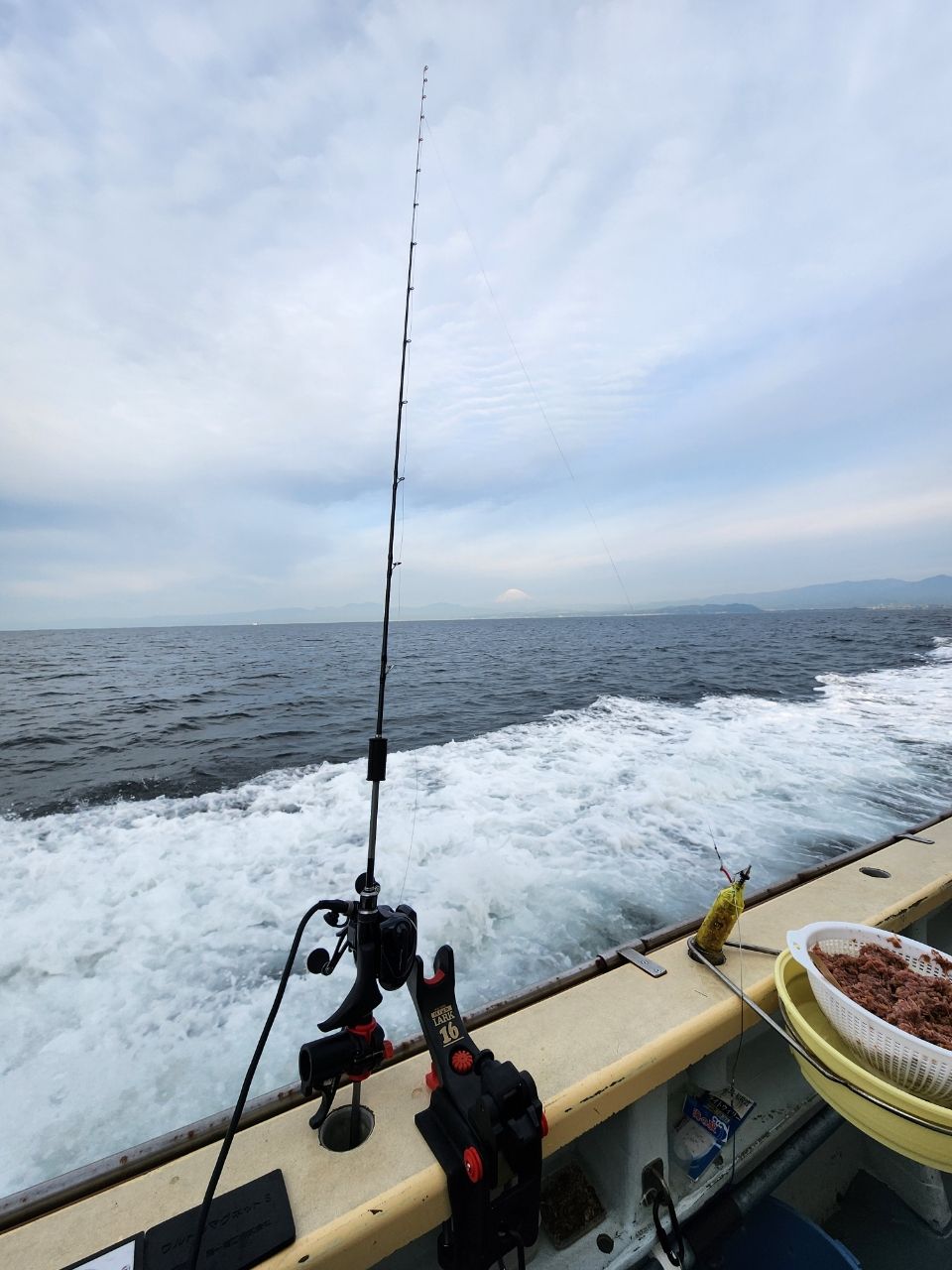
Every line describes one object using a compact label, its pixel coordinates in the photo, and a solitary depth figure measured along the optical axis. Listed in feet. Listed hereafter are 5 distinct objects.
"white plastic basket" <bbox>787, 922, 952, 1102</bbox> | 4.01
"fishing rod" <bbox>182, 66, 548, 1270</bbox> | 3.97
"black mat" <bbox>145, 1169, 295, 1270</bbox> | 3.53
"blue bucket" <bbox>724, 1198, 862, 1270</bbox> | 5.17
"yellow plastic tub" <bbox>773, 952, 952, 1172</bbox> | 3.86
